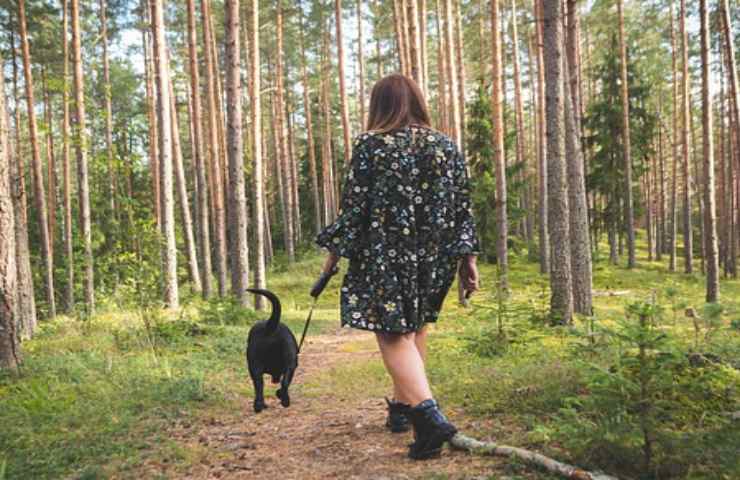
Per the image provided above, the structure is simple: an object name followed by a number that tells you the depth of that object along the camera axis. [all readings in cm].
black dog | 397
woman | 292
